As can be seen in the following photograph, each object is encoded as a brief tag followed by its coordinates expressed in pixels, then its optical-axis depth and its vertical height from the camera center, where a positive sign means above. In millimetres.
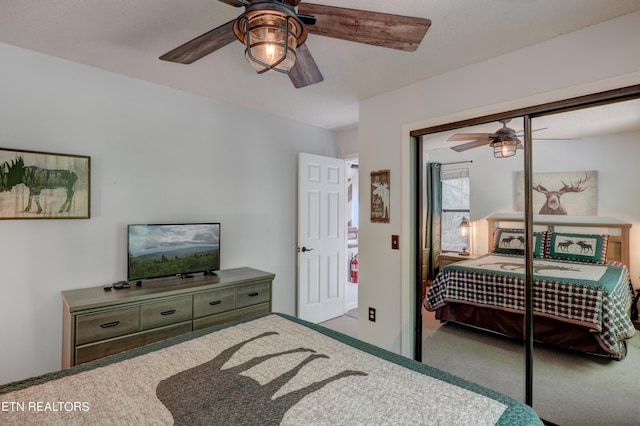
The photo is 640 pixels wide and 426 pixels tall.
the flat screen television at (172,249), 2600 -286
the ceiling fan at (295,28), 1191 +754
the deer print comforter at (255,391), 988 -606
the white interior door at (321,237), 3764 -265
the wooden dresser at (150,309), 2104 -705
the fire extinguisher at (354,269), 5559 -924
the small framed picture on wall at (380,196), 2923 +185
